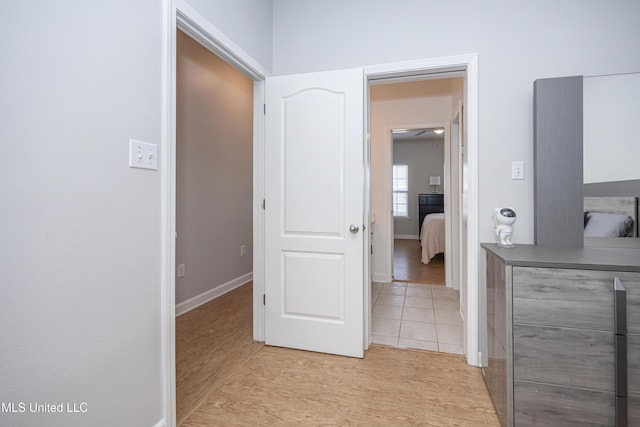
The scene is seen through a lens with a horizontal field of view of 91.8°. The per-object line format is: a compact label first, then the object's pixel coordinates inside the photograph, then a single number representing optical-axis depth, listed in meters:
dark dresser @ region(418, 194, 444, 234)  7.79
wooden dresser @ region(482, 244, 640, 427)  1.30
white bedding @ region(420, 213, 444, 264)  5.49
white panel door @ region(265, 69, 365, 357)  2.17
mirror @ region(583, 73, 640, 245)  1.83
